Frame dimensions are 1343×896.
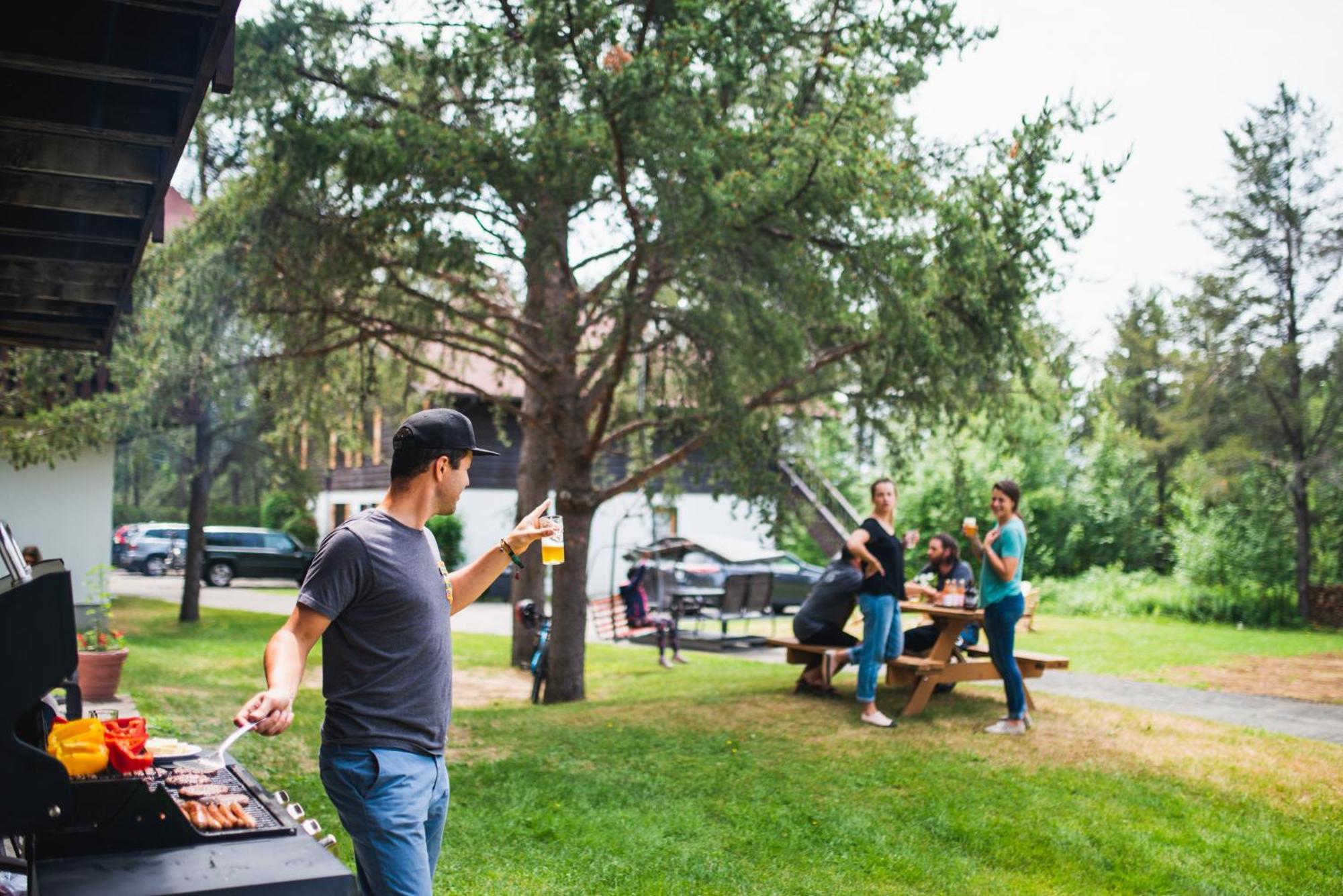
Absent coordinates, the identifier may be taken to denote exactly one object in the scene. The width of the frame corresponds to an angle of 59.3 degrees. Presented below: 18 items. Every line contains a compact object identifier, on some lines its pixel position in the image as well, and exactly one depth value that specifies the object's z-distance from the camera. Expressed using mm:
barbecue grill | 2584
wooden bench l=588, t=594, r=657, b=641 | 18859
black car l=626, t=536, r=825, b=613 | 23016
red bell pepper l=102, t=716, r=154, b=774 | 3646
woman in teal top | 8594
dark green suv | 33094
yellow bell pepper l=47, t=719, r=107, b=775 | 3465
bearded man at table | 10461
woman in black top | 9094
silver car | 37219
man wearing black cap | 3090
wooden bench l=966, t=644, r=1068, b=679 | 9766
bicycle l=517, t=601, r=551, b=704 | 12664
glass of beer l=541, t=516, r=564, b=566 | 3857
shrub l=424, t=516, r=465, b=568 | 33156
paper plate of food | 4156
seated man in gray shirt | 10500
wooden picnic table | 9508
